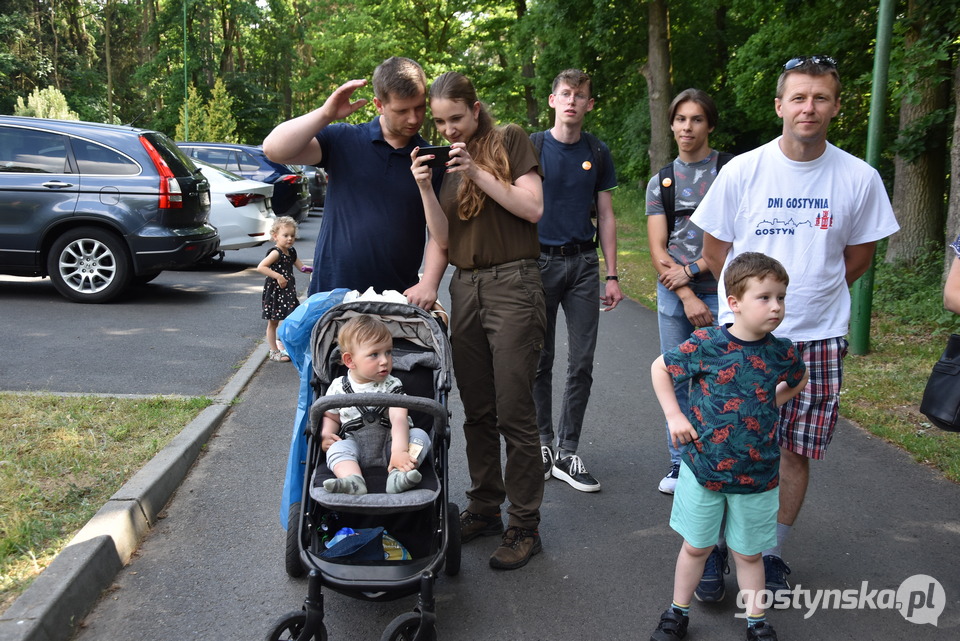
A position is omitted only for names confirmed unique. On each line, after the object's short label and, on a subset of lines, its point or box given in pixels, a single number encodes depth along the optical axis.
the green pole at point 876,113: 7.75
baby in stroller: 3.28
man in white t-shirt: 3.38
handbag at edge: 3.20
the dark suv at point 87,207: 9.66
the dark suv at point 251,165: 17.20
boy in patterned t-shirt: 3.05
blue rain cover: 3.63
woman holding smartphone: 3.65
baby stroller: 2.98
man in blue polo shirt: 3.61
